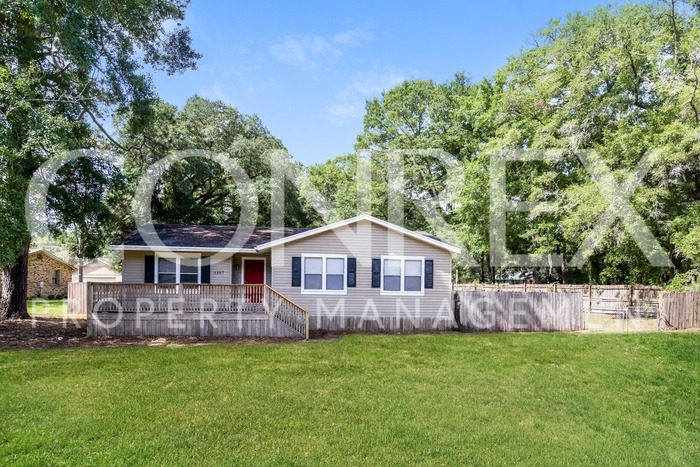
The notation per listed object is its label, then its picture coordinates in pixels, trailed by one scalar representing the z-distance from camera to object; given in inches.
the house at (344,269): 595.2
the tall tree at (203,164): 894.4
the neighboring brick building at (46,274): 1277.1
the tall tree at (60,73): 423.5
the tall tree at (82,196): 544.7
